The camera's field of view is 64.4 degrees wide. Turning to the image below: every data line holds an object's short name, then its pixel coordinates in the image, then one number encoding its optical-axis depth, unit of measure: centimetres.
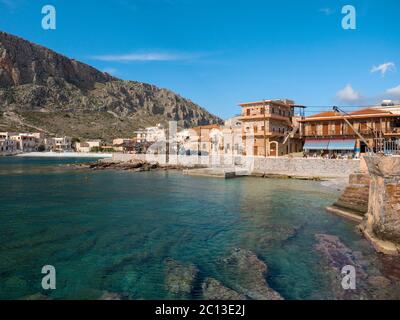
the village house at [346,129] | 4575
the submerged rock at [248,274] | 939
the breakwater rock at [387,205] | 1255
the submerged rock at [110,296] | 902
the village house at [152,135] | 12066
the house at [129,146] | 8832
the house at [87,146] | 14788
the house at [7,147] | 13138
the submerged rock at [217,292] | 912
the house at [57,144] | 14875
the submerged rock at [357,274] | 939
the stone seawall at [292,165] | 4081
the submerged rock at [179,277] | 973
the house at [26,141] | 13862
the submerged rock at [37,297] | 912
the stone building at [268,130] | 5644
